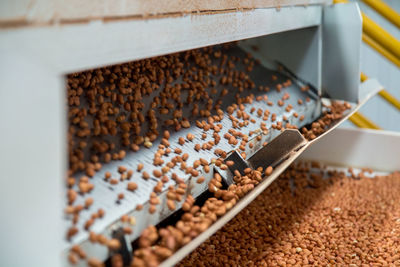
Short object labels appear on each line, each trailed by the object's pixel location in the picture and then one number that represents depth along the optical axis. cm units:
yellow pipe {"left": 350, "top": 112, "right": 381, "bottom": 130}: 230
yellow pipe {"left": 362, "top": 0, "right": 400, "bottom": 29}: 198
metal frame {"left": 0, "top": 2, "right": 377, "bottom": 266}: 64
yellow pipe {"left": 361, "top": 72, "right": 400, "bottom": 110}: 214
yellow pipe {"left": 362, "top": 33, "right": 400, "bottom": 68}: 200
